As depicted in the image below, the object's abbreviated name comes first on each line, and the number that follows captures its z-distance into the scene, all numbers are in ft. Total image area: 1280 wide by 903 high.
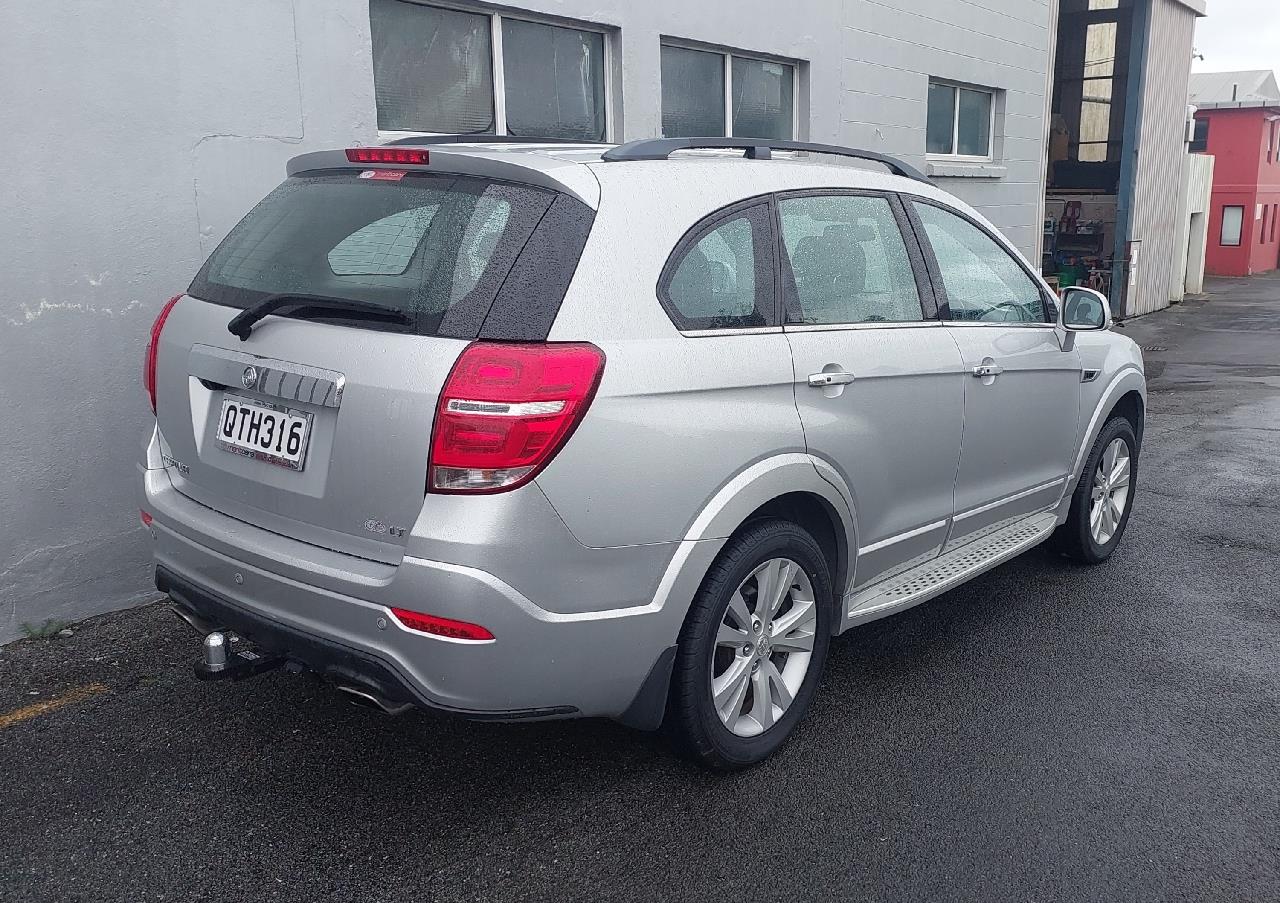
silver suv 8.99
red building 116.37
